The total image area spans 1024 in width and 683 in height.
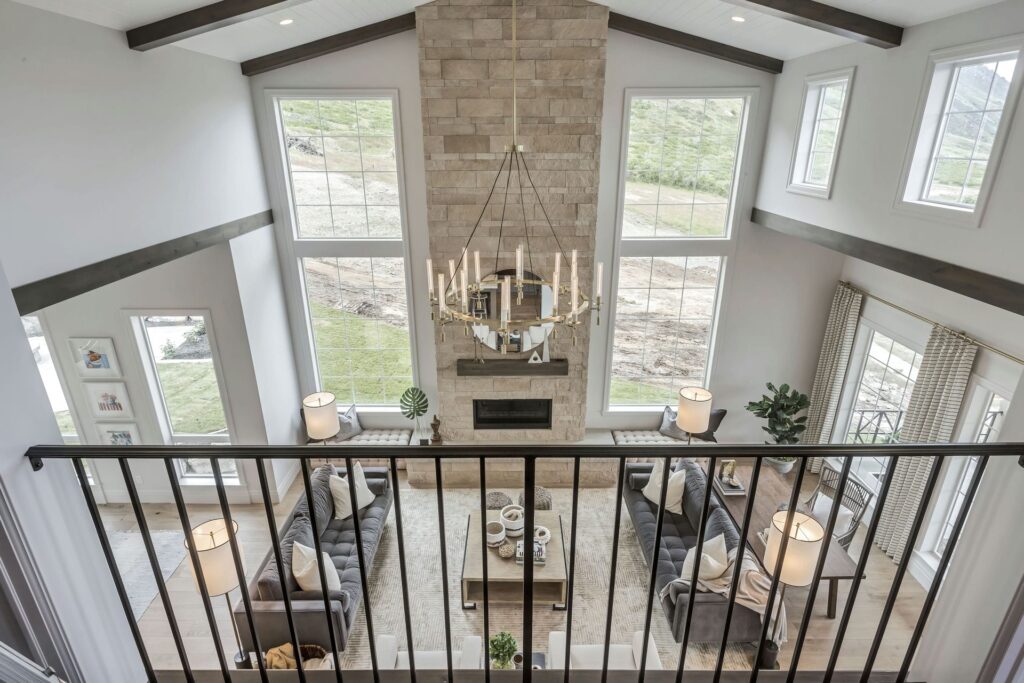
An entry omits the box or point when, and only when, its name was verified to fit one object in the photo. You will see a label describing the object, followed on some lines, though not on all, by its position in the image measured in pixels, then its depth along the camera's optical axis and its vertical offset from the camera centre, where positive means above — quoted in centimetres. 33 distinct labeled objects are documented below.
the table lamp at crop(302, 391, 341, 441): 483 -218
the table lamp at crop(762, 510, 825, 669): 315 -217
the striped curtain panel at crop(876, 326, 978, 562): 425 -197
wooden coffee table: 429 -316
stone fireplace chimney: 486 +39
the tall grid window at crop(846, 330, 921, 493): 504 -223
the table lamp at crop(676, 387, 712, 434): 484 -215
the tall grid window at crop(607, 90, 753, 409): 566 -80
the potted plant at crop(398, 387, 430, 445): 627 -270
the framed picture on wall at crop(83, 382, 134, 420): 528 -225
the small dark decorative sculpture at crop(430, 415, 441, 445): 611 -292
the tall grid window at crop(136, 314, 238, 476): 520 -211
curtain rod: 386 -132
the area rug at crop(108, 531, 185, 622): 457 -348
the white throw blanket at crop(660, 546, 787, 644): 375 -289
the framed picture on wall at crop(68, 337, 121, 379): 515 -179
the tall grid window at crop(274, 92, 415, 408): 568 -85
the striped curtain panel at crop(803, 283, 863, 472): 571 -213
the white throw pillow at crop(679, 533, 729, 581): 389 -277
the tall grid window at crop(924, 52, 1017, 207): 315 +18
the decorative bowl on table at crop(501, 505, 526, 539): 470 -304
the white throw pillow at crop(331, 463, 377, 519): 494 -292
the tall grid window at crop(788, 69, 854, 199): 451 +22
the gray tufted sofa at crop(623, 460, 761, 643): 384 -310
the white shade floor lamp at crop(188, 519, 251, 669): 295 -209
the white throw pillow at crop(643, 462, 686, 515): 492 -287
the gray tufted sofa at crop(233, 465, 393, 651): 377 -308
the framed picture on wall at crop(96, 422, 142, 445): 543 -261
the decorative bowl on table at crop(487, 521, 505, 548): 453 -301
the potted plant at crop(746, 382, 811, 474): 593 -270
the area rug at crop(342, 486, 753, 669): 416 -352
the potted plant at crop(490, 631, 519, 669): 329 -285
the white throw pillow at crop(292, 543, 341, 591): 387 -280
